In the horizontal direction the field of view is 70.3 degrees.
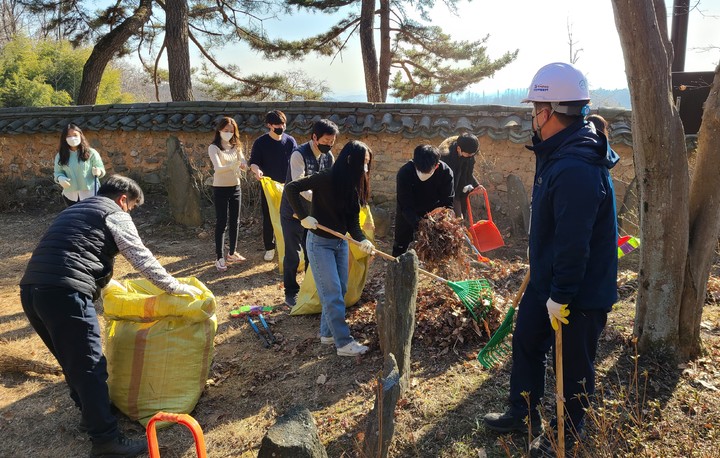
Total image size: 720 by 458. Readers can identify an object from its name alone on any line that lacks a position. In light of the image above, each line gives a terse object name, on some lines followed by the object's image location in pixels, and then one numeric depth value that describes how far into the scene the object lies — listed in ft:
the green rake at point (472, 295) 13.05
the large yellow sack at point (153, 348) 11.14
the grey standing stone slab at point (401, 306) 10.85
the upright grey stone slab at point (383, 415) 8.33
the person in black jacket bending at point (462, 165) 17.97
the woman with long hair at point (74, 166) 18.89
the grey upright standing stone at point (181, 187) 26.61
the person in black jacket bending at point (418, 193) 15.47
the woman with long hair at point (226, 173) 19.88
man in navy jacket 7.55
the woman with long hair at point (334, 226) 12.60
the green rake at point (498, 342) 10.09
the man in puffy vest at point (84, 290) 9.53
